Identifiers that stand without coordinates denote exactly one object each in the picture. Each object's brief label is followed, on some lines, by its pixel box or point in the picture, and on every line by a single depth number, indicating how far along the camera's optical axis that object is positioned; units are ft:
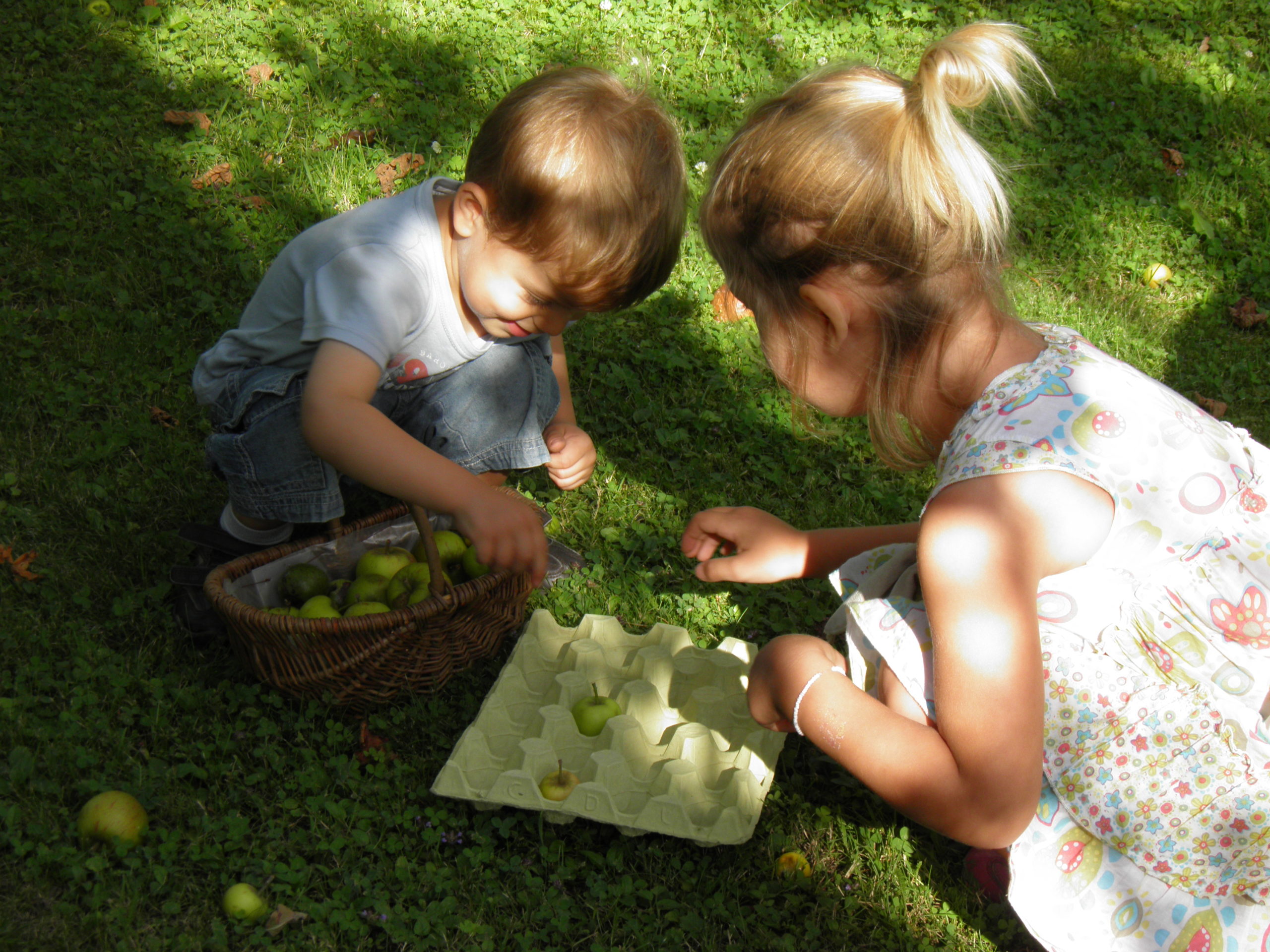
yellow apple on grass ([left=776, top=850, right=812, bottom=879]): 7.06
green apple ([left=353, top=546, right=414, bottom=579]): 8.38
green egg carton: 7.06
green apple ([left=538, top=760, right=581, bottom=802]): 7.07
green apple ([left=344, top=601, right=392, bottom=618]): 7.74
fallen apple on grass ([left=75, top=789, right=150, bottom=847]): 6.41
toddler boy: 6.64
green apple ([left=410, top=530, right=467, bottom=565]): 8.68
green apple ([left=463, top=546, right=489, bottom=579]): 8.42
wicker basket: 7.08
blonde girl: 5.40
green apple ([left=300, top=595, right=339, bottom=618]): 7.72
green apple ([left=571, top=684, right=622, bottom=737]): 7.72
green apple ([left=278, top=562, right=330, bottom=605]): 8.09
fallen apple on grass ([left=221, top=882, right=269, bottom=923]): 6.20
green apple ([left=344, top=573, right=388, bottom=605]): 8.09
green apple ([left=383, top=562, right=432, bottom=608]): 8.04
